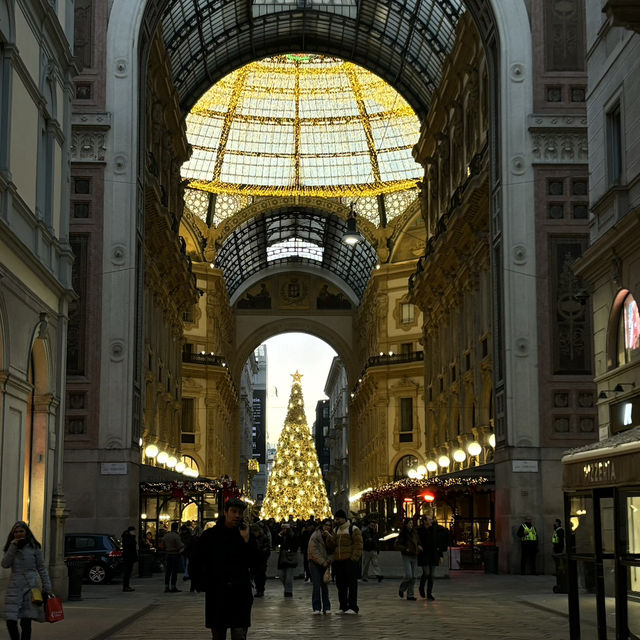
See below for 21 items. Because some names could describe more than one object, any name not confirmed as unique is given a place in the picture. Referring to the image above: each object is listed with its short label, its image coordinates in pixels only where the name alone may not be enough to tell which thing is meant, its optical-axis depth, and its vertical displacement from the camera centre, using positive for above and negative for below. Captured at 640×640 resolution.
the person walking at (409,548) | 24.50 -0.69
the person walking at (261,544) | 26.85 -0.74
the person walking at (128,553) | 27.70 -0.92
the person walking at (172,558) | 28.16 -1.01
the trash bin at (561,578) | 24.83 -1.30
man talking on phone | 11.44 -0.53
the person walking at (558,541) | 28.84 -0.64
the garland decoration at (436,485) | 35.75 +0.88
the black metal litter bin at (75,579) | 23.98 -1.28
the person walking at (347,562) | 21.42 -0.84
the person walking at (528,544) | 32.09 -0.80
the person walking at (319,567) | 21.56 -0.94
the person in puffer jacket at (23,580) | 13.83 -0.75
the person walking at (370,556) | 33.78 -1.18
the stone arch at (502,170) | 34.34 +9.72
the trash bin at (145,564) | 35.12 -1.44
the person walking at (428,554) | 24.70 -0.81
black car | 30.19 -0.97
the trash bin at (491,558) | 34.62 -1.25
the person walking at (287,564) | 27.30 -1.12
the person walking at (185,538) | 33.33 -0.69
